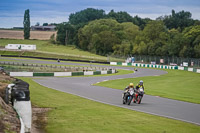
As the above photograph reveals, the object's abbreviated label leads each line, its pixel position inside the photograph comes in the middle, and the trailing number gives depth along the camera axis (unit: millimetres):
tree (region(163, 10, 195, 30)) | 170575
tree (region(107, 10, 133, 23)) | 193975
